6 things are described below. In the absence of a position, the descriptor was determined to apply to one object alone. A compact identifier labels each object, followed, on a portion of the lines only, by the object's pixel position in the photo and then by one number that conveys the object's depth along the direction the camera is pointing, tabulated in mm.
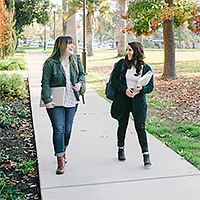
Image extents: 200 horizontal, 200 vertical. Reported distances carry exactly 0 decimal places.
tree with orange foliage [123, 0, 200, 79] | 12586
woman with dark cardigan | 4699
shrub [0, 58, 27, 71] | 16797
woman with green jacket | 4543
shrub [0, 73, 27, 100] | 9891
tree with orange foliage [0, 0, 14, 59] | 19081
